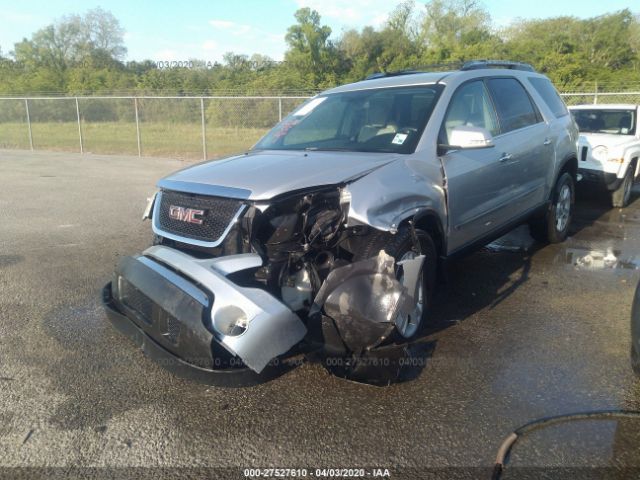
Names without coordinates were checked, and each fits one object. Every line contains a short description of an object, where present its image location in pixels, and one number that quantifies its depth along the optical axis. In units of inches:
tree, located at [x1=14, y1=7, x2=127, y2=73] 2010.3
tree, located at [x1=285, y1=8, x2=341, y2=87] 1641.2
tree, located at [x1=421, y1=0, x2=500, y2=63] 1788.9
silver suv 114.4
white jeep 338.0
